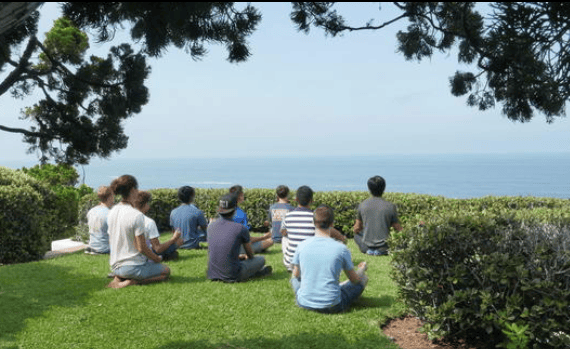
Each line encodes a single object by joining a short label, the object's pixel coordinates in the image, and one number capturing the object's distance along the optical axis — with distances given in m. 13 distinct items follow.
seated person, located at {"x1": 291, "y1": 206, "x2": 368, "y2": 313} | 5.58
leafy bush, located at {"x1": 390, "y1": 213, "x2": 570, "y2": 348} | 4.51
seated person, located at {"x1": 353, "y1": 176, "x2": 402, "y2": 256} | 9.70
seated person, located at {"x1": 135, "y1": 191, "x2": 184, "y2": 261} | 7.45
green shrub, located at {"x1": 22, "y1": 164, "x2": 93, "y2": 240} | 16.86
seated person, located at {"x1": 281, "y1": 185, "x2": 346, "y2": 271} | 7.48
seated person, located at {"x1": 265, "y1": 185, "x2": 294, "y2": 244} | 9.77
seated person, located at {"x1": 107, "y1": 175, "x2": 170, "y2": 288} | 7.00
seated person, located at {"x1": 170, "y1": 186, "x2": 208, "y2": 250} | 9.77
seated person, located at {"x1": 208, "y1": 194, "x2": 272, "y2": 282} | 7.14
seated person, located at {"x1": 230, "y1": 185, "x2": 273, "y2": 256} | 9.16
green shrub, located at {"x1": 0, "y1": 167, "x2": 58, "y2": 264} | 10.17
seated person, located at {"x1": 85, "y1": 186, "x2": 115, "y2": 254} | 9.52
